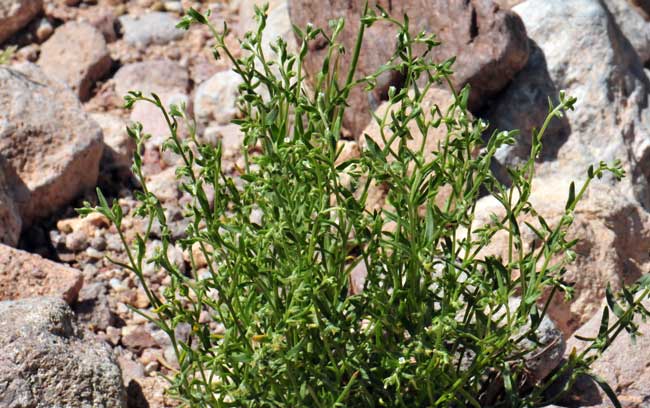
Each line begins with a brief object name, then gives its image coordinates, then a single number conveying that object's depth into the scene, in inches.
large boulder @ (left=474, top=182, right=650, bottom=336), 165.0
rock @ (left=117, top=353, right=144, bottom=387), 153.4
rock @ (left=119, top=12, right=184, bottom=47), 245.6
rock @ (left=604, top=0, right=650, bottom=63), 237.1
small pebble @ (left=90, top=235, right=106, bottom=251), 184.7
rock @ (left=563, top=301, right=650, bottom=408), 134.6
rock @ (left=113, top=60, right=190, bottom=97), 228.7
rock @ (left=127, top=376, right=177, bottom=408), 149.6
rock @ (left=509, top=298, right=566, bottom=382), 131.8
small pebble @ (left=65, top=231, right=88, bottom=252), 184.4
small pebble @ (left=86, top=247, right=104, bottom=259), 183.2
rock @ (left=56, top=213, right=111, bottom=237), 187.2
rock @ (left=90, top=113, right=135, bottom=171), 203.4
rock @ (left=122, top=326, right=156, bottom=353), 164.1
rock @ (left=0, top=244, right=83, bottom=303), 156.7
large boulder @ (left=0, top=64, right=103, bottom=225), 186.1
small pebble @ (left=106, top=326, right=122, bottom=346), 164.6
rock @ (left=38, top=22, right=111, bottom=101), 226.7
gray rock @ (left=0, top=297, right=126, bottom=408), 130.0
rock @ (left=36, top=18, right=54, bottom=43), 239.0
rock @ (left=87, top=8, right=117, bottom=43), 243.1
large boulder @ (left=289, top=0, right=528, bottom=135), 193.6
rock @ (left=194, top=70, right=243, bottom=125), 219.0
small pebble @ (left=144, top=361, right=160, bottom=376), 158.2
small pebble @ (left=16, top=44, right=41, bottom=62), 233.6
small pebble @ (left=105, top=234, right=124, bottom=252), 185.0
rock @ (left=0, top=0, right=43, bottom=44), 234.8
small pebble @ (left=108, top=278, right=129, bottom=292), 176.6
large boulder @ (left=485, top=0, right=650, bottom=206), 201.5
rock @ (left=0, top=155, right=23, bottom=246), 172.4
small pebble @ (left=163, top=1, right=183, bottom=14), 256.8
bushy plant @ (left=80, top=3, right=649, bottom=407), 109.7
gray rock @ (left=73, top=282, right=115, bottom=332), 166.7
